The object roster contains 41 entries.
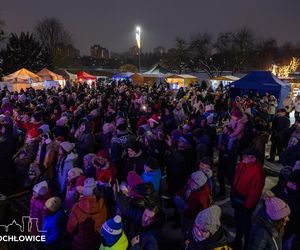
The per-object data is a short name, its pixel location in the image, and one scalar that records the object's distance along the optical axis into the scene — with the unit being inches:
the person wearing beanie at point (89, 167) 197.3
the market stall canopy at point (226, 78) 1157.7
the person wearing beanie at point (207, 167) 182.5
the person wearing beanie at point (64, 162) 202.2
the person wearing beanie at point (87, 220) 141.1
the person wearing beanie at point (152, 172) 177.3
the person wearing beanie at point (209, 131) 287.5
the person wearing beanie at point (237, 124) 245.3
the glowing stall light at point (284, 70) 1433.1
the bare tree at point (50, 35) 2554.1
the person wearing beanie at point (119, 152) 229.8
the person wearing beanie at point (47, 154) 225.8
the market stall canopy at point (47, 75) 989.7
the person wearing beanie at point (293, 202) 157.6
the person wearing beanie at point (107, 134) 270.4
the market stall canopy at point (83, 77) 1229.7
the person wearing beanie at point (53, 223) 144.3
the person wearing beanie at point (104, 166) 179.0
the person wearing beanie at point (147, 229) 122.9
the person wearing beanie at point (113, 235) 120.6
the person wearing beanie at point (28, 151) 253.6
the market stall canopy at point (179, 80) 1239.5
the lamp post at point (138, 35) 1275.2
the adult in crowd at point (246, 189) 165.9
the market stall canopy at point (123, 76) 1302.9
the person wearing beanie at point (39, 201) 160.4
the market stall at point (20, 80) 837.2
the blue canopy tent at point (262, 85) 653.3
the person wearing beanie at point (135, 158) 200.8
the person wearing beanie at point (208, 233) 110.2
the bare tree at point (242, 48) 2494.3
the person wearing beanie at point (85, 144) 242.8
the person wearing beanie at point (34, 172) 211.5
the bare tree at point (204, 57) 2460.6
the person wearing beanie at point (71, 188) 171.2
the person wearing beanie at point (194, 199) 151.9
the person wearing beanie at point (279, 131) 328.5
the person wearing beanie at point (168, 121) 346.6
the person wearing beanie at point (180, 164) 213.0
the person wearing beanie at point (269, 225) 116.2
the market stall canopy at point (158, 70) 1350.8
